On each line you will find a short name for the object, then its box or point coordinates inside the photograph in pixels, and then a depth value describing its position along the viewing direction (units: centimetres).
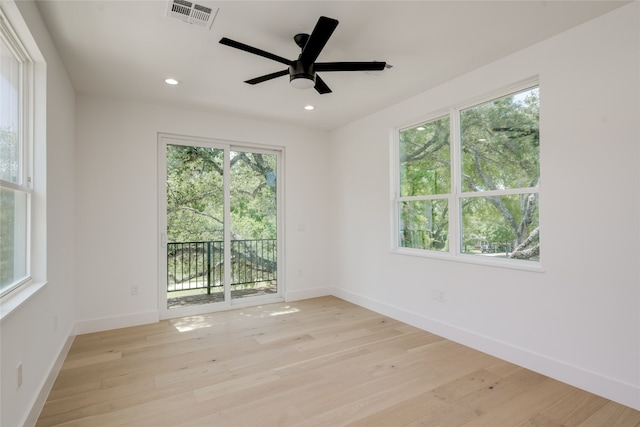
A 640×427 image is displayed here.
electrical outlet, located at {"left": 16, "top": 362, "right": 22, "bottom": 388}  178
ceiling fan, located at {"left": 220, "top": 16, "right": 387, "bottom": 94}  217
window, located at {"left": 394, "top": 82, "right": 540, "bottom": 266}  283
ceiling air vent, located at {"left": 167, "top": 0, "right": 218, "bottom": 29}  212
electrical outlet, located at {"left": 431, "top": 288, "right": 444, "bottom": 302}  346
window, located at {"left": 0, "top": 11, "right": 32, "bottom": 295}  186
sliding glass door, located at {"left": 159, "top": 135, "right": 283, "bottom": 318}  416
